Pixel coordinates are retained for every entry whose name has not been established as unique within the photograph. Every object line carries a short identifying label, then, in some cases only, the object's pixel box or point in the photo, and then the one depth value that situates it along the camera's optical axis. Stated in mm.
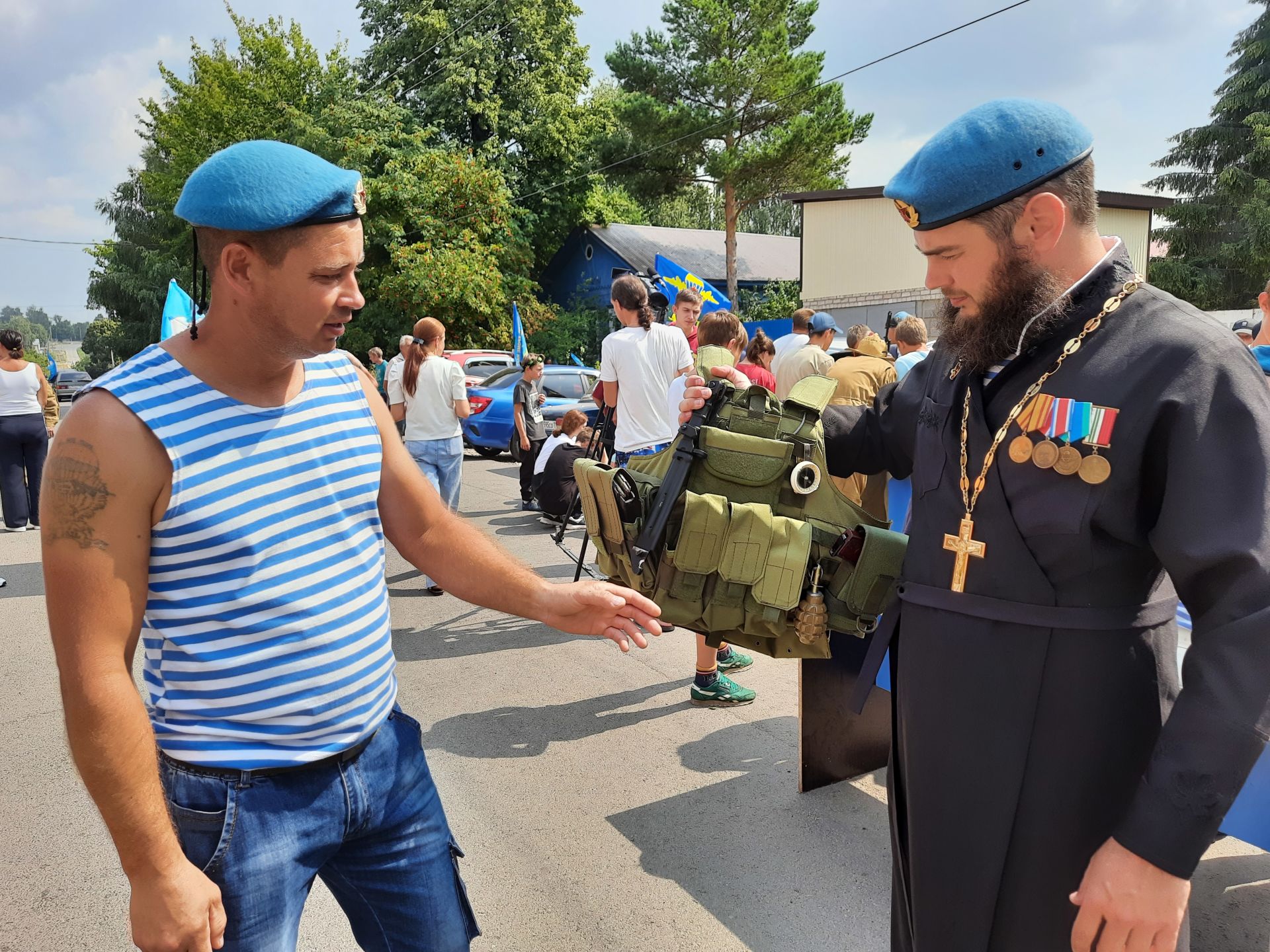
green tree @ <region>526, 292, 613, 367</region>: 27469
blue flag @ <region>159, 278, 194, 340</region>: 6996
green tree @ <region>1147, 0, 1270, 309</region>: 28031
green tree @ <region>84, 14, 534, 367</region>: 24000
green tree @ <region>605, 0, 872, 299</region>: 25469
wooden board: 3562
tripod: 6777
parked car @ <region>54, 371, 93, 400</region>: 37938
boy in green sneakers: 4609
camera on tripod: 6983
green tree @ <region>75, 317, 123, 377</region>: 43844
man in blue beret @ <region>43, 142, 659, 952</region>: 1346
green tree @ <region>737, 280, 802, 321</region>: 28359
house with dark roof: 29625
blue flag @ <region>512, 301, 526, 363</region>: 14195
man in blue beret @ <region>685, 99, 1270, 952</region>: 1311
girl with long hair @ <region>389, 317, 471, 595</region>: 6758
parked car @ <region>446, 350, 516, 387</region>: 15375
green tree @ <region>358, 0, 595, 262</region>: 27203
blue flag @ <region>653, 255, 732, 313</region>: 10375
